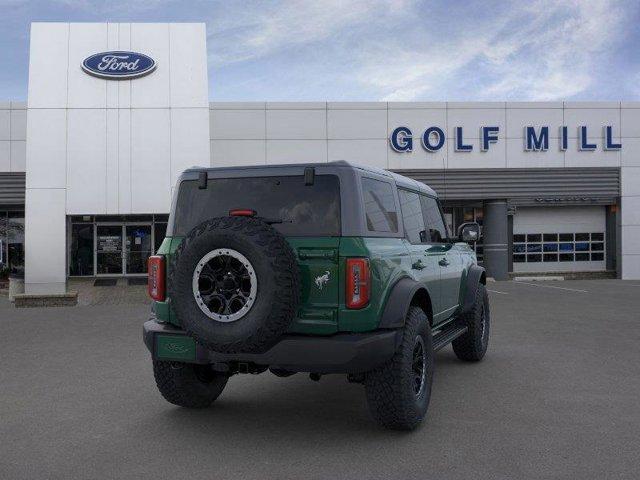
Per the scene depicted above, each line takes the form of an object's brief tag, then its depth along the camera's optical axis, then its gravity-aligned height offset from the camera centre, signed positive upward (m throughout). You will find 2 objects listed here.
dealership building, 19.86 +3.14
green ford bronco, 4.32 -0.33
